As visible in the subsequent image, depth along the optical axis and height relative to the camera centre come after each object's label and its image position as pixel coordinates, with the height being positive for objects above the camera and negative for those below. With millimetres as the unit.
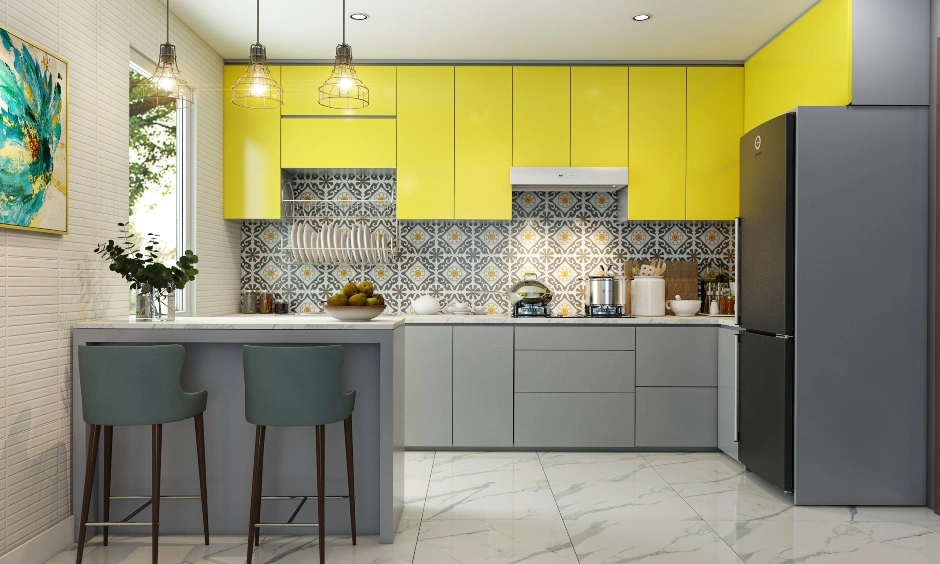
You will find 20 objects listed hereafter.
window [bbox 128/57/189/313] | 3771 +580
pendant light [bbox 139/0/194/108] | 2902 +789
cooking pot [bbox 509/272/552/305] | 4809 -107
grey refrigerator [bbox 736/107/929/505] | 3529 -107
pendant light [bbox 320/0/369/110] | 2988 +823
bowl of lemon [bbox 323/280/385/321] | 3164 -121
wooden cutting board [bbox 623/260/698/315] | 5207 -2
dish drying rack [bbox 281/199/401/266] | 4926 +308
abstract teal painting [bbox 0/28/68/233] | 2586 +523
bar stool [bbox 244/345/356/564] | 2826 -438
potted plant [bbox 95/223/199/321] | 3135 +12
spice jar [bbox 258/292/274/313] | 5180 -185
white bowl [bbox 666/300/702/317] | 4897 -203
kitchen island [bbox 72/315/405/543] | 3172 -777
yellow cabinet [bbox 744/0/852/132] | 3623 +1169
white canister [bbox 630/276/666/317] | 4914 -130
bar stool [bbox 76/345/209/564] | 2779 -425
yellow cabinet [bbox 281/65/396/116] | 4941 +1276
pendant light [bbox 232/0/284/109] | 2939 +811
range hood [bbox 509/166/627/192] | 4836 +659
